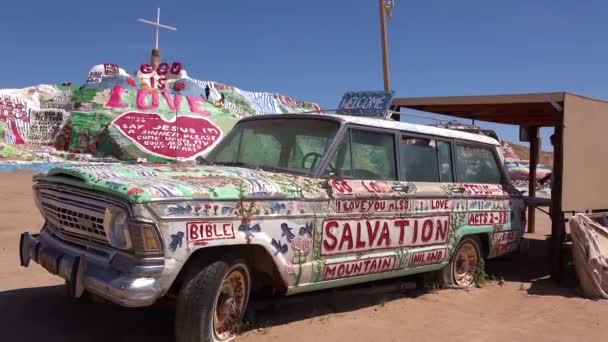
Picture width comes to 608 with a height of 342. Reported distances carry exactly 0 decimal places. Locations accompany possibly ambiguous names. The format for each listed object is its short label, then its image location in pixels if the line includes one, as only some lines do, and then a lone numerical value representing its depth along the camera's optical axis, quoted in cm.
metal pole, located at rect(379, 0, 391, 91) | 1405
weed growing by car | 633
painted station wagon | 333
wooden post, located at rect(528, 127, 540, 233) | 1052
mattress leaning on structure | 602
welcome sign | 568
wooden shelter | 668
